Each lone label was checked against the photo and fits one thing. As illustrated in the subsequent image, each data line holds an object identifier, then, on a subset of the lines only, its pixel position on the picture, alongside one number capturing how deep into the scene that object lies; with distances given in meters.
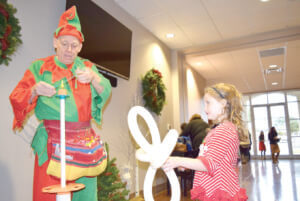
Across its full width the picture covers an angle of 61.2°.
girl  1.21
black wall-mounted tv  2.82
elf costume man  1.12
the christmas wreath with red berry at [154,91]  4.22
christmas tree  2.29
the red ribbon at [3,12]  1.82
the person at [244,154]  9.63
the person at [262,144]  11.18
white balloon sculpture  0.86
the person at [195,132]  4.51
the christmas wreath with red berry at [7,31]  1.82
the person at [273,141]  9.89
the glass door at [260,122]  11.77
